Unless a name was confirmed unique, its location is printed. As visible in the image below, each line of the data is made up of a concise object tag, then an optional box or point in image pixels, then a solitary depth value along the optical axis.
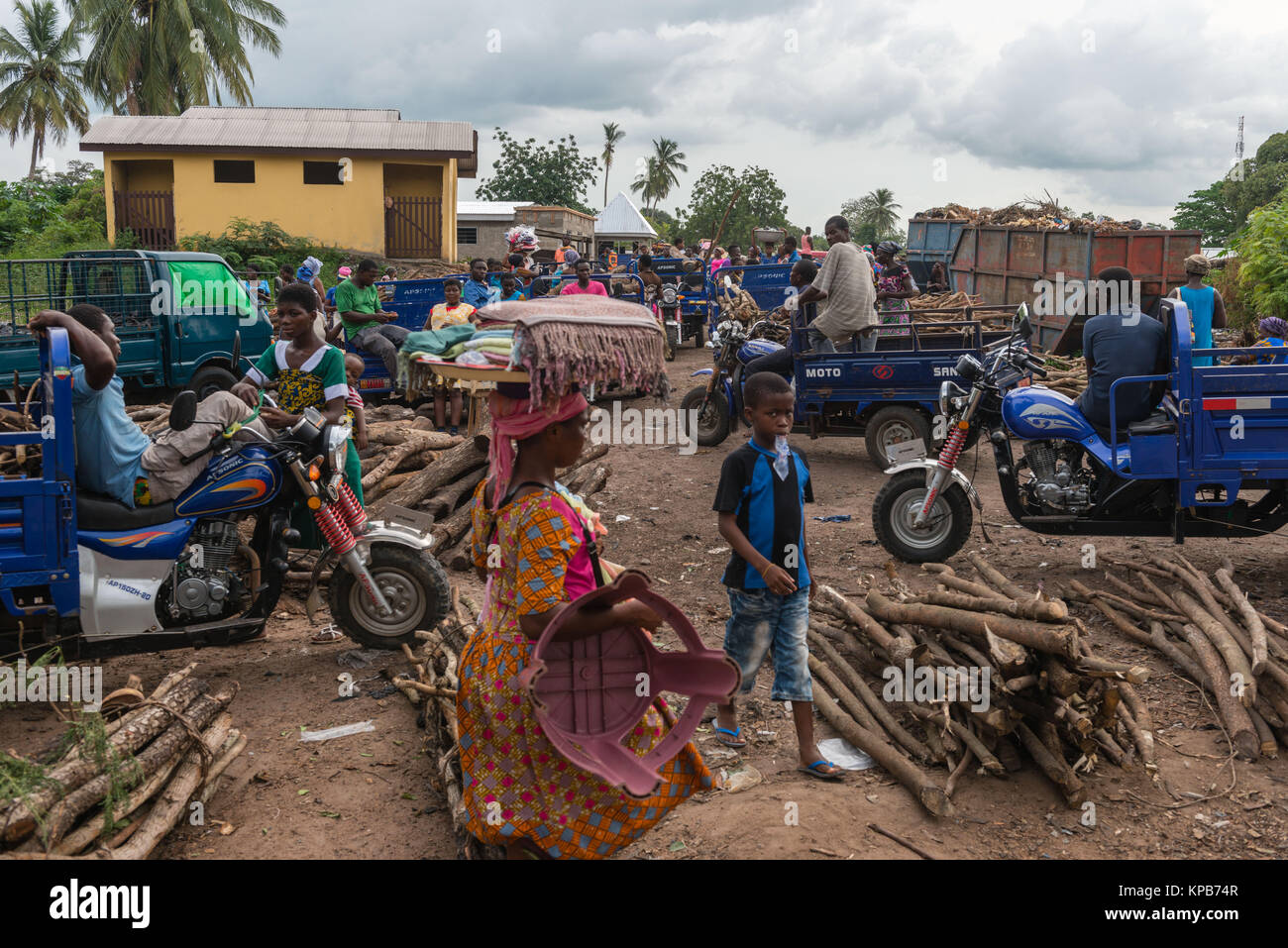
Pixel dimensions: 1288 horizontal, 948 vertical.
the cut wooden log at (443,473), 8.04
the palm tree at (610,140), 72.81
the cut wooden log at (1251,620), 4.71
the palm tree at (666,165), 74.81
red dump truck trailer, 15.59
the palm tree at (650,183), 75.25
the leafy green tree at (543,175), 56.34
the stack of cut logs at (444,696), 3.83
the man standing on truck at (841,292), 9.70
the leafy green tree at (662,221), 73.90
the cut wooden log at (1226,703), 4.42
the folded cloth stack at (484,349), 2.68
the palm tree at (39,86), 39.00
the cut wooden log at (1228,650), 4.63
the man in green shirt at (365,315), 11.86
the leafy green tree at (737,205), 47.94
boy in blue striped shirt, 4.24
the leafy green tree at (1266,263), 14.23
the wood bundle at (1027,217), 17.70
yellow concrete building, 26.41
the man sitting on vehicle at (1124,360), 6.43
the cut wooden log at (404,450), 8.61
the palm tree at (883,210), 69.86
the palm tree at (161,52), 32.28
